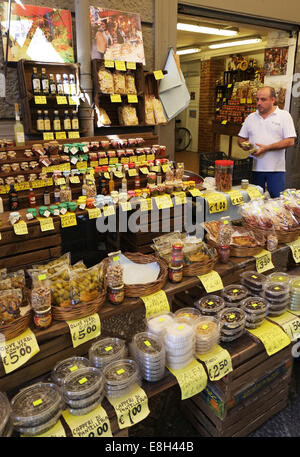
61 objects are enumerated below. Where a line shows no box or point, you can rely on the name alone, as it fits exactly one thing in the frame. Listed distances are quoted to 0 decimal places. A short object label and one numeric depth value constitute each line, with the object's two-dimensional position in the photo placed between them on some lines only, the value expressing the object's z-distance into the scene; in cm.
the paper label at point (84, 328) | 151
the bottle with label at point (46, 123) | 349
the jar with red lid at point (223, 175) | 309
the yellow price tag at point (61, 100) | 350
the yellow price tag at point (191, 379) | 159
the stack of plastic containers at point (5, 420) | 127
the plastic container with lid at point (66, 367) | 154
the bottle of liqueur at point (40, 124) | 348
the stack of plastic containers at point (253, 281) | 211
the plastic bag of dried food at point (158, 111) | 432
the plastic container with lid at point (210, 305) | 193
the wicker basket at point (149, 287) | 170
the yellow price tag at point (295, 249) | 233
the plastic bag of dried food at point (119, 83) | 393
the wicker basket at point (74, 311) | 152
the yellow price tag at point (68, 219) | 292
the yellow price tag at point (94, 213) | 299
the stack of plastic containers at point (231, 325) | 183
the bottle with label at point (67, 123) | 364
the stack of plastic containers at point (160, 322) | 171
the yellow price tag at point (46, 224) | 282
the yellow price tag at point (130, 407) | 145
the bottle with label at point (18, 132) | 324
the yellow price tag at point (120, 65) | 384
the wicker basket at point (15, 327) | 138
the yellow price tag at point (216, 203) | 300
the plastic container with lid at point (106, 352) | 164
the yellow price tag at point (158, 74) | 420
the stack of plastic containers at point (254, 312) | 191
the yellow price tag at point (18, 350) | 136
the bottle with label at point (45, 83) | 342
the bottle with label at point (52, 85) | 349
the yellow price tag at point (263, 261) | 215
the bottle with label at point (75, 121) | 369
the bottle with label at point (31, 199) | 307
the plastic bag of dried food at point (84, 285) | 160
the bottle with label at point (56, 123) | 355
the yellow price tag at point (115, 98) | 381
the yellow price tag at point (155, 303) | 169
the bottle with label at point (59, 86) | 352
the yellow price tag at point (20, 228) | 272
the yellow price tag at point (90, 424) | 136
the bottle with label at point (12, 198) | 304
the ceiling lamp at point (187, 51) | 1054
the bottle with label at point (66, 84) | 356
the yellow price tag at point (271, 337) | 183
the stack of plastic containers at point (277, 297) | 203
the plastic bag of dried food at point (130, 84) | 399
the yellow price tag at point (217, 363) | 167
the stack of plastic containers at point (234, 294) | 203
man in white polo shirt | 396
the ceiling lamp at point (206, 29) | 628
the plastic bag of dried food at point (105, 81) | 380
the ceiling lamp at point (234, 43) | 857
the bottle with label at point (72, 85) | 360
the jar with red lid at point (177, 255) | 178
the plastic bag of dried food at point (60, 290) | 158
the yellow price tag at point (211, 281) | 187
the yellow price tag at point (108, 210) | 308
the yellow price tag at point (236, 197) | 300
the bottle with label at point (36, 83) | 339
